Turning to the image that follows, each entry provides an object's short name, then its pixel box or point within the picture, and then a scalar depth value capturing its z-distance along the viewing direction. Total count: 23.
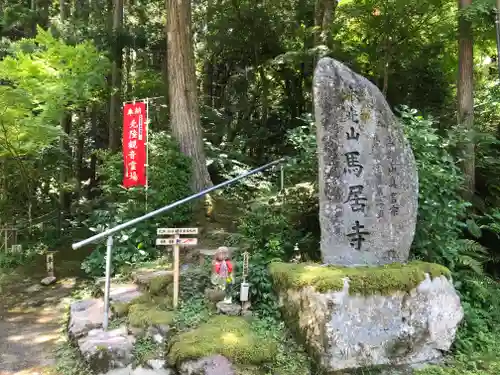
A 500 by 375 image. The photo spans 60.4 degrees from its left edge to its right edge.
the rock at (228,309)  4.90
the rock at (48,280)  7.70
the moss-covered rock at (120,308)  5.21
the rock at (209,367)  3.97
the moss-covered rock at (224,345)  4.10
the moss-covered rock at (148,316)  4.70
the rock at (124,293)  5.57
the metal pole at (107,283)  4.54
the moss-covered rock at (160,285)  5.61
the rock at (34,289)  7.47
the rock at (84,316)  4.95
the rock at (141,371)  4.16
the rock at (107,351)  4.21
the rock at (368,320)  4.36
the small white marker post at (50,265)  8.05
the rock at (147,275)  5.93
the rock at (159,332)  4.50
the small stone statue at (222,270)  4.93
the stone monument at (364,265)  4.42
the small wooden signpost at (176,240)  4.77
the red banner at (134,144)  7.77
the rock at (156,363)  4.19
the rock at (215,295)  5.17
